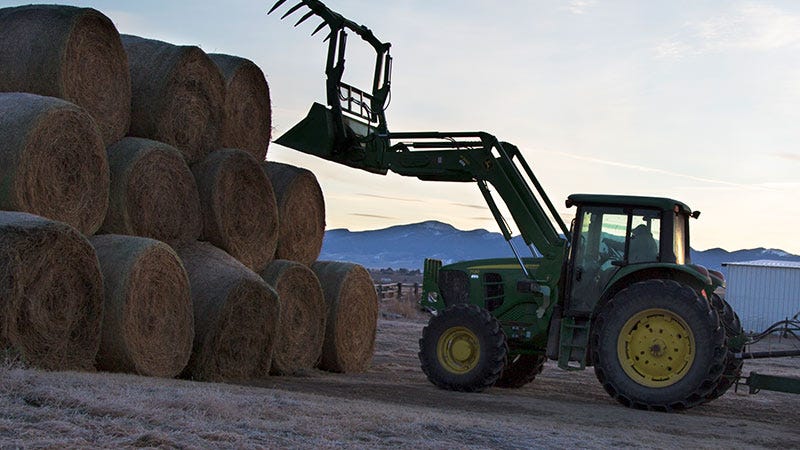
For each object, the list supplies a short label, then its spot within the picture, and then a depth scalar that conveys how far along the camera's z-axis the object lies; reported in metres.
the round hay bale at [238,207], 11.73
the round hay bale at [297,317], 12.59
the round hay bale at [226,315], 10.89
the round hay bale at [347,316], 13.64
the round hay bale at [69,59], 10.29
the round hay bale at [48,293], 8.43
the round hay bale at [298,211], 13.14
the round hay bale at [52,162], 9.17
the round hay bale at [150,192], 10.49
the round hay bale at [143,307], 9.67
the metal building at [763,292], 33.62
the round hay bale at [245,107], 12.70
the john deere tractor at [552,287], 10.65
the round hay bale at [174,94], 11.44
